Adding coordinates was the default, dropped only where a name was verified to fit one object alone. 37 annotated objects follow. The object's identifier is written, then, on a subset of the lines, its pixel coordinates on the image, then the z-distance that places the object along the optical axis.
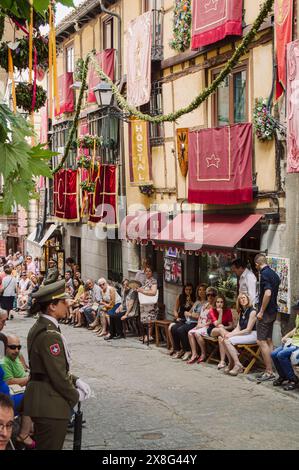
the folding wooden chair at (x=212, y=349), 13.63
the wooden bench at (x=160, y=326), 16.14
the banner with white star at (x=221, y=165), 14.37
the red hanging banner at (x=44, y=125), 30.72
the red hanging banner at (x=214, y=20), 14.73
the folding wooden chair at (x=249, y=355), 12.64
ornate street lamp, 16.73
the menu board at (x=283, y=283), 12.87
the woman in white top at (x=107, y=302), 18.38
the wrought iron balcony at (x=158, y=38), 18.64
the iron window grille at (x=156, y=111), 19.05
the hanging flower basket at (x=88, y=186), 21.66
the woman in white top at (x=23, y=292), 26.34
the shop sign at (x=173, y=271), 18.05
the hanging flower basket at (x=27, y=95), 11.04
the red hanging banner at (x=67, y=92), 26.95
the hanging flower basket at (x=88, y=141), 21.75
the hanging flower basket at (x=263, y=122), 13.68
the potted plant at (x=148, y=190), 19.61
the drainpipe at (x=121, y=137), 22.05
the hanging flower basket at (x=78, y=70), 25.33
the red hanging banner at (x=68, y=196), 24.88
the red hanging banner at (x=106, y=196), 21.22
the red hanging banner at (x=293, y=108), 11.98
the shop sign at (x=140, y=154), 19.39
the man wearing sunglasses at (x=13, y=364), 8.74
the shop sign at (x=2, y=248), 42.88
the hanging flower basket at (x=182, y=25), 17.05
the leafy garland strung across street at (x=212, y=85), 11.53
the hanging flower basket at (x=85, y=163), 21.67
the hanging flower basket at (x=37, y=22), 9.33
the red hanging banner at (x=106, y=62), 22.44
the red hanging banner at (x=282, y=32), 12.73
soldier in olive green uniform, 6.25
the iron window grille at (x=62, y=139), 28.34
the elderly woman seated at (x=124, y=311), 17.77
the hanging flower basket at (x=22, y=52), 9.33
